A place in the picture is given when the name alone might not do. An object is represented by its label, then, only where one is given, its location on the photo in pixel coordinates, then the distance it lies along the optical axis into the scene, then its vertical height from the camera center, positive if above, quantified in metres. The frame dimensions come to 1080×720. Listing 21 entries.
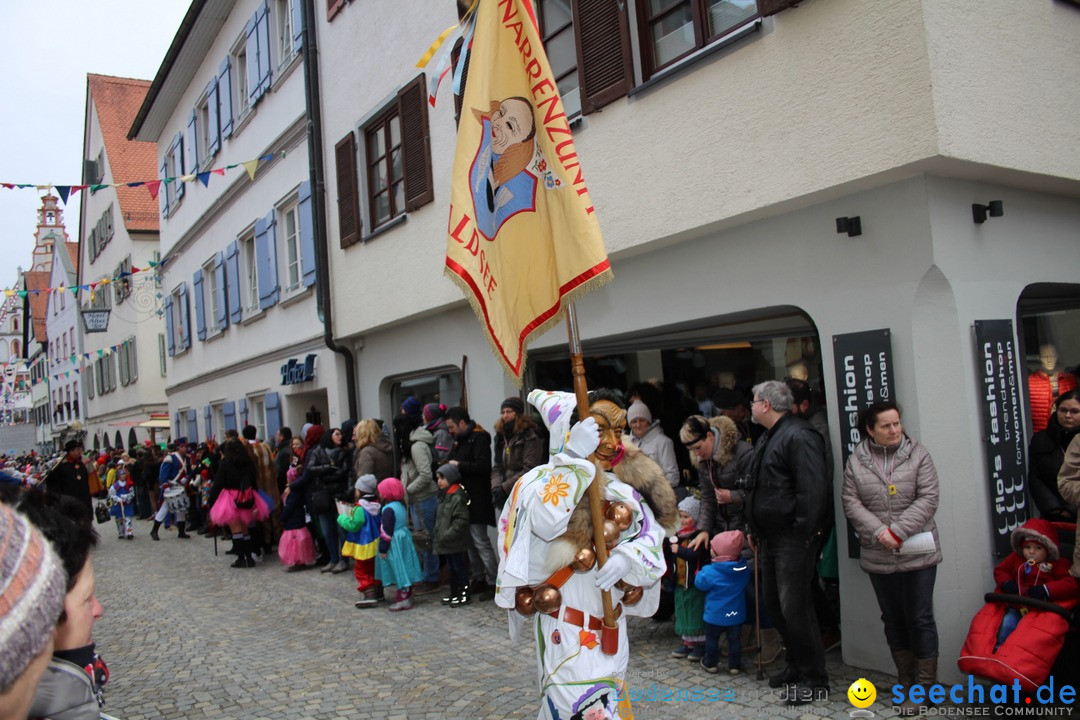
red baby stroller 4.15 -1.41
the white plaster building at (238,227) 13.80 +3.91
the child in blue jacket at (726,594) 5.35 -1.30
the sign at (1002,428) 5.03 -0.39
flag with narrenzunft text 4.02 +1.03
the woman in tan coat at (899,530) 4.69 -0.87
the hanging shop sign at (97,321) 30.55 +4.07
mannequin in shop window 5.81 -0.18
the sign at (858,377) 5.14 -0.02
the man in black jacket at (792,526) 4.89 -0.84
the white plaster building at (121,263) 28.14 +5.86
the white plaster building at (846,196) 4.96 +1.15
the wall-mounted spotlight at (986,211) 5.22 +0.94
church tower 57.78 +14.46
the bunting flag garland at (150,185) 12.85 +4.13
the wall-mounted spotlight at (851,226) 5.31 +0.93
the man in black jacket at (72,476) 12.54 -0.57
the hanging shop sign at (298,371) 13.40 +0.76
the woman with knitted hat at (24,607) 1.29 -0.26
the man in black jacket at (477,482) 8.09 -0.73
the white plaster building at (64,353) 39.84 +4.14
